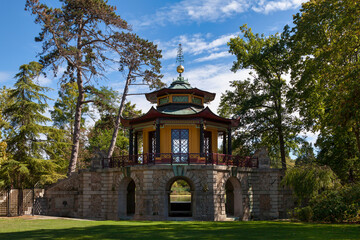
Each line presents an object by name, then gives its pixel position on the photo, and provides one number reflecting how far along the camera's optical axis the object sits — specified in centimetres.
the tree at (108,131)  3005
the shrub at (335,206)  1830
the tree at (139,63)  2970
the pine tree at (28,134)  2638
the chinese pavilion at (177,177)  2158
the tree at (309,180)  2148
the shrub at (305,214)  2008
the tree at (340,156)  2878
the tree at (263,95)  3020
